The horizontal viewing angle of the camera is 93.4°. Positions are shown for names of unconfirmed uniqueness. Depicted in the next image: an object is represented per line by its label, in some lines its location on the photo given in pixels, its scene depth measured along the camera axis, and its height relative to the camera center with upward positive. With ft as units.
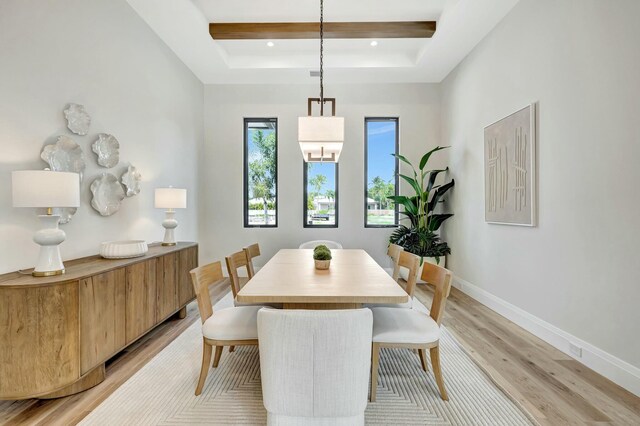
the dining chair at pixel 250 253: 8.83 -1.34
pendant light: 8.01 +2.14
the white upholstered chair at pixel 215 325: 6.00 -2.32
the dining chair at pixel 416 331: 5.83 -2.37
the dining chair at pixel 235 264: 7.34 -1.41
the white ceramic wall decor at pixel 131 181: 9.88 +1.01
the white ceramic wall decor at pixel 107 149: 8.82 +1.85
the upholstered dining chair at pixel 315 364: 3.89 -2.04
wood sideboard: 5.59 -2.33
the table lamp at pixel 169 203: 10.81 +0.29
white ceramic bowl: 8.04 -1.05
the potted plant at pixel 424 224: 14.39 -0.72
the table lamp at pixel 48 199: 5.75 +0.24
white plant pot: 14.35 -2.63
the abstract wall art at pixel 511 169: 9.26 +1.37
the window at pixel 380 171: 17.01 +2.21
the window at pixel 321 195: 16.97 +0.86
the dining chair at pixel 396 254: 9.19 -1.46
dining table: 5.19 -1.45
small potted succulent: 7.25 -1.16
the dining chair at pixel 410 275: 7.45 -1.65
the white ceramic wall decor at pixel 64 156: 7.22 +1.39
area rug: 5.55 -3.81
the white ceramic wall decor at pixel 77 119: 7.84 +2.47
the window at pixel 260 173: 17.01 +2.11
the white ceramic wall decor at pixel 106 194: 8.74 +0.51
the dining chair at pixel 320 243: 12.58 -1.45
